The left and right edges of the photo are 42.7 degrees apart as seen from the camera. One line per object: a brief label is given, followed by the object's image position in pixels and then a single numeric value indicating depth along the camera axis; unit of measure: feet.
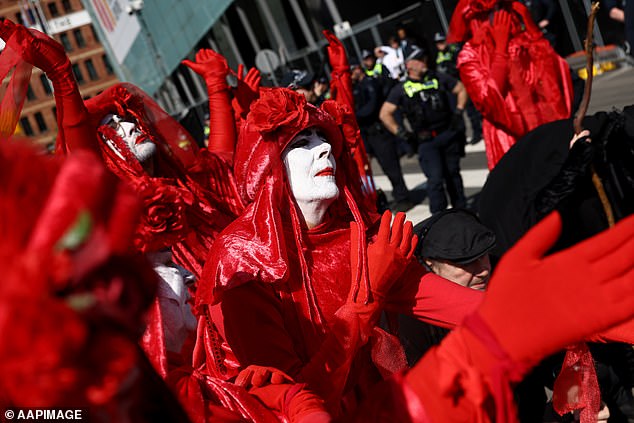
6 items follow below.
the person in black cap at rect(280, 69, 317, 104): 25.17
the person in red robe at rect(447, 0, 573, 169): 18.67
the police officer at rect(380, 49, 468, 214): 25.48
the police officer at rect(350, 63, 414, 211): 31.07
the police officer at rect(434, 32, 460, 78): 37.58
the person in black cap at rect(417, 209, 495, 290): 10.55
